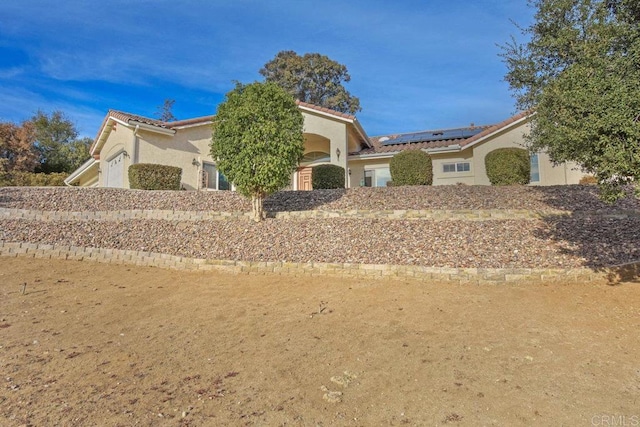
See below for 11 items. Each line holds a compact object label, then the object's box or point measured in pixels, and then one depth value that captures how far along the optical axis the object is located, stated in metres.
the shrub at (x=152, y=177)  14.07
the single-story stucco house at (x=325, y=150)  15.48
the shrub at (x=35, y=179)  21.41
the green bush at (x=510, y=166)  12.88
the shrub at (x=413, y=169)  13.70
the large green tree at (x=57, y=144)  29.22
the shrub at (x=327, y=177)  14.85
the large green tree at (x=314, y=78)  31.25
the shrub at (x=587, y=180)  13.85
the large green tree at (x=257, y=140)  9.46
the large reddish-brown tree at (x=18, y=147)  25.73
